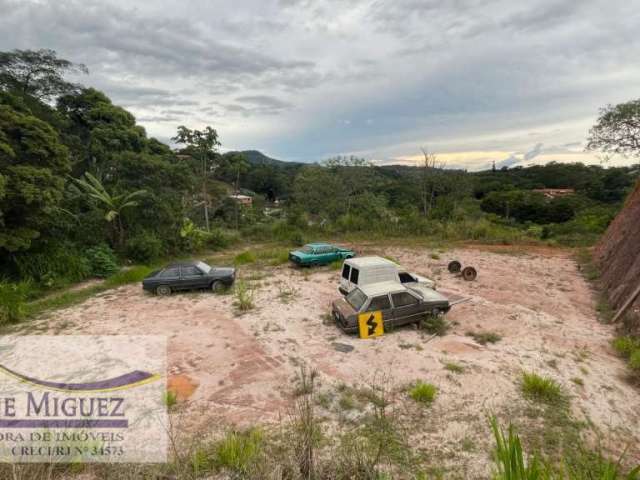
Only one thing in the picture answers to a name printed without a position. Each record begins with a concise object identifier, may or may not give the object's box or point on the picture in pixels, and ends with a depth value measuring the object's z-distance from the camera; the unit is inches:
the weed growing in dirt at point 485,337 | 279.6
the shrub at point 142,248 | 561.6
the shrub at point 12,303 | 338.0
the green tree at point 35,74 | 643.5
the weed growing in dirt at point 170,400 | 194.7
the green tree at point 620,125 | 757.9
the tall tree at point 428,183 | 1073.6
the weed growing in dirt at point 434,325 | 297.9
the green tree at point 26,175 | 354.0
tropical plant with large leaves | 535.8
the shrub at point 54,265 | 430.6
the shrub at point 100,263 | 498.0
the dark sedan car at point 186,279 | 406.0
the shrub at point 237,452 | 130.9
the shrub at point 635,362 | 230.6
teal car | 527.8
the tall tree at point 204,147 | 776.1
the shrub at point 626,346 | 254.1
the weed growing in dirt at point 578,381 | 217.0
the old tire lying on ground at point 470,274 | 449.1
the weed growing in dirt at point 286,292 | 385.7
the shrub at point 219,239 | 709.3
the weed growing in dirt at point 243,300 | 353.4
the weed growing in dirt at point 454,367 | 231.3
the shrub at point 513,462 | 75.6
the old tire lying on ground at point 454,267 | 485.4
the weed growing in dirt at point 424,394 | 199.5
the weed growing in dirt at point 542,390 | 201.1
